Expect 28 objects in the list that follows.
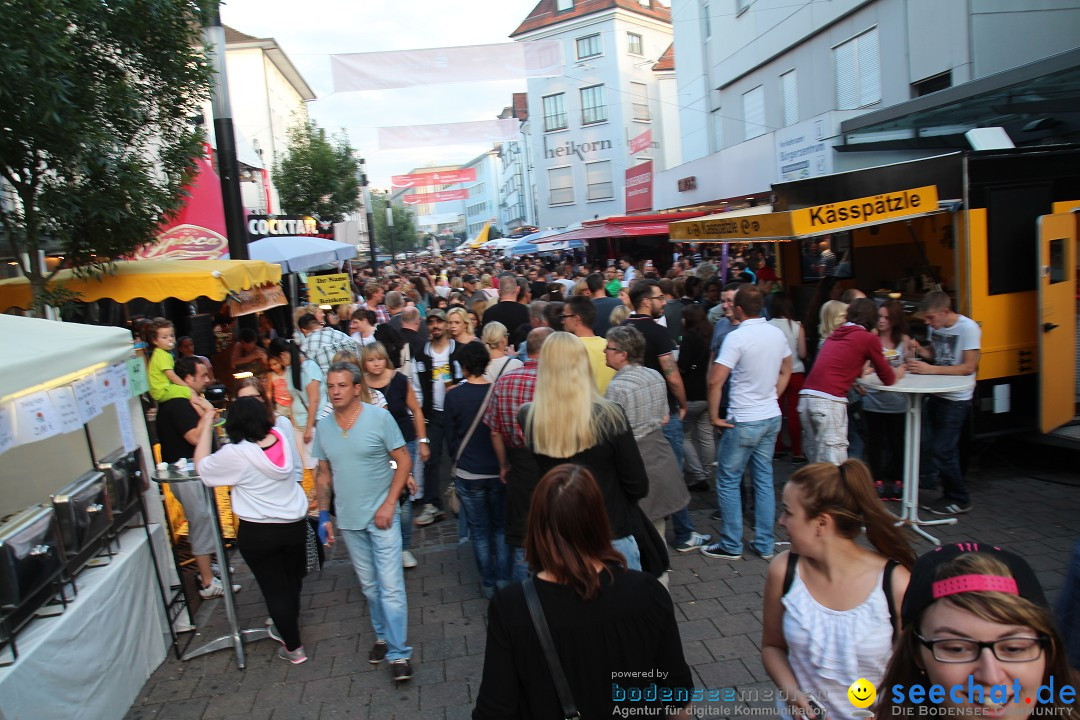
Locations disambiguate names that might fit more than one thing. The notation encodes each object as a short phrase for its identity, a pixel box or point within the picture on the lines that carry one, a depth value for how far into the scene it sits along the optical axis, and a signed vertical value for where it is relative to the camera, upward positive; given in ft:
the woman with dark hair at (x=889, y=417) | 19.95 -4.94
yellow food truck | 19.99 -0.61
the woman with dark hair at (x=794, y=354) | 22.84 -3.41
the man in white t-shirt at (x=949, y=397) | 18.80 -4.17
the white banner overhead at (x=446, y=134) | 46.06 +8.64
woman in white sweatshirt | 13.39 -3.88
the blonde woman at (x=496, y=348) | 17.49 -1.92
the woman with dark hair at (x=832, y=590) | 7.22 -3.45
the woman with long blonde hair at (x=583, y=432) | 11.73 -2.67
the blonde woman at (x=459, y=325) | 22.18 -1.61
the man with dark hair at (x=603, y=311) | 25.52 -1.76
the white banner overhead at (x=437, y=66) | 37.96 +10.63
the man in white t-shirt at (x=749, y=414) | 16.79 -3.75
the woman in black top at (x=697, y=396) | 21.54 -4.11
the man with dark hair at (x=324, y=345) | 24.77 -2.14
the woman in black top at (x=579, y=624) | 6.70 -3.30
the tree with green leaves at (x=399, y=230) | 264.52 +16.60
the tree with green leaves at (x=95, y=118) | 17.28 +4.75
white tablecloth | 10.89 -5.70
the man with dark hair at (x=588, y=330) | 18.07 -1.68
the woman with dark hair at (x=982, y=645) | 4.72 -2.69
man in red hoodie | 16.81 -3.18
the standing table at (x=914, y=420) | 17.34 -4.36
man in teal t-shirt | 13.32 -3.79
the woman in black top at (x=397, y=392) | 18.44 -2.94
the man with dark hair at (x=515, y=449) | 12.98 -3.32
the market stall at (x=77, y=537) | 10.94 -4.20
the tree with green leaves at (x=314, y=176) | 87.15 +12.47
